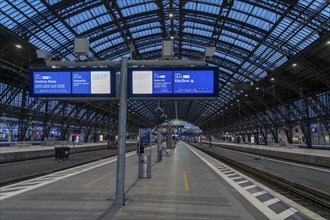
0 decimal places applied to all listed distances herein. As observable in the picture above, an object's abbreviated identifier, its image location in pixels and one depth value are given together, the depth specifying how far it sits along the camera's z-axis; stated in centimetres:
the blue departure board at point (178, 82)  995
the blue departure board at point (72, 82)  1004
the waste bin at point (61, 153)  2694
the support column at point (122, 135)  907
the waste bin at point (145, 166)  1524
